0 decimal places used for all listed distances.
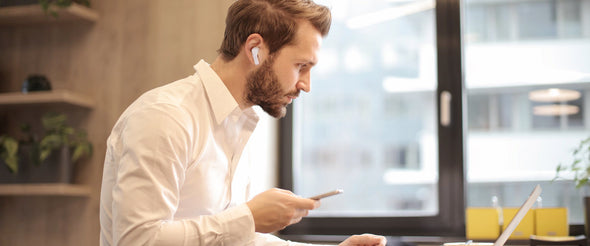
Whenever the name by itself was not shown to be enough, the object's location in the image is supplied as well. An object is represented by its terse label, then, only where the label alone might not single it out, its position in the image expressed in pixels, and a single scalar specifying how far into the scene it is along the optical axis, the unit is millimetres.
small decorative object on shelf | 2648
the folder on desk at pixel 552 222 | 2098
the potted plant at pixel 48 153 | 2568
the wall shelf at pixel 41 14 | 2623
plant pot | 2584
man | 1231
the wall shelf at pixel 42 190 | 2523
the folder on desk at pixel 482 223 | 2178
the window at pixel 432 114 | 2385
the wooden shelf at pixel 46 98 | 2553
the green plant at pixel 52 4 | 2561
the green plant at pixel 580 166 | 2089
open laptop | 1303
